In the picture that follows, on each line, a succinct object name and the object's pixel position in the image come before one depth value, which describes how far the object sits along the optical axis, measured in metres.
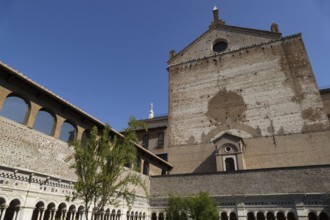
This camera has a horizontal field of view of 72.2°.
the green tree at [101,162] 7.97
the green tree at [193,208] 12.43
